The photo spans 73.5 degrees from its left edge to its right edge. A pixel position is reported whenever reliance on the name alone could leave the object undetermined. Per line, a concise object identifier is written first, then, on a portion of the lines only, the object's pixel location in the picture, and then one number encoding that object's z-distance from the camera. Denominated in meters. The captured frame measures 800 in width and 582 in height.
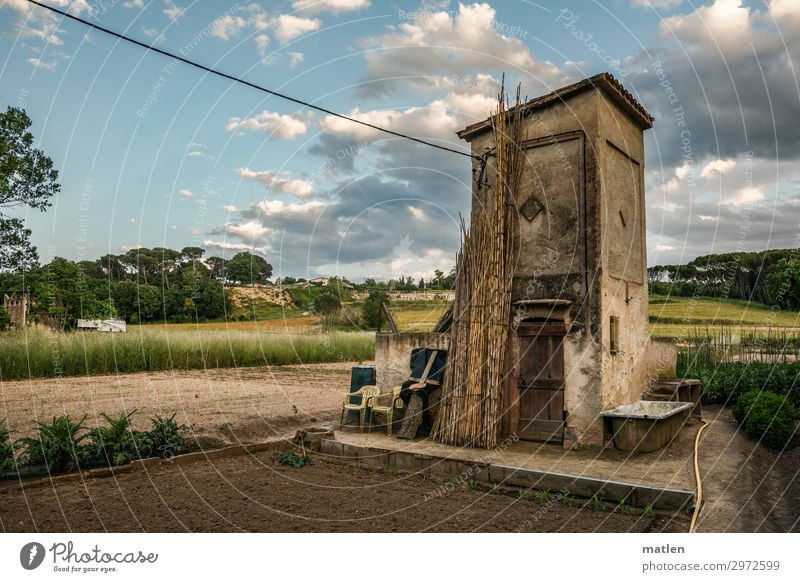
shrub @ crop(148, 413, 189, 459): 7.55
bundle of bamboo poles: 8.32
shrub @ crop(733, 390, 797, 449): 8.71
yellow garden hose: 4.89
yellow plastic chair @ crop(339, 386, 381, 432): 9.57
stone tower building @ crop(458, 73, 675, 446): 8.59
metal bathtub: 7.88
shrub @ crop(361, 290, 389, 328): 30.38
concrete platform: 5.90
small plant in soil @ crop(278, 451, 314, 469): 7.57
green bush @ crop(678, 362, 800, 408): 11.95
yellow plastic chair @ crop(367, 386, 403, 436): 9.37
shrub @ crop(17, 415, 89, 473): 6.56
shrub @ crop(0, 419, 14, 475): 6.36
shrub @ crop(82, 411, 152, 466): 6.80
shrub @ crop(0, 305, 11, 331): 22.74
